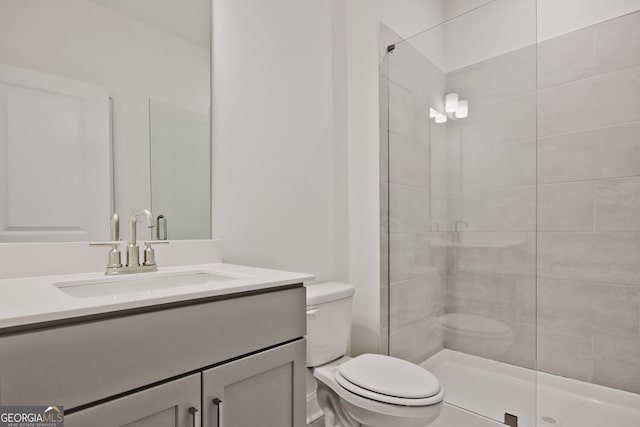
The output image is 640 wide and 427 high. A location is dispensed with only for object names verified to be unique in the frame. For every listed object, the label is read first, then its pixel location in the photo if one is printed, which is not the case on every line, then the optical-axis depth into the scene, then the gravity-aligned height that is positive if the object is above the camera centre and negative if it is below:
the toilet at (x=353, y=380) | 1.17 -0.61
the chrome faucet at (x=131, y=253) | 1.07 -0.12
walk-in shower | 1.68 +0.03
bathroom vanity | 0.57 -0.27
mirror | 1.03 +0.35
